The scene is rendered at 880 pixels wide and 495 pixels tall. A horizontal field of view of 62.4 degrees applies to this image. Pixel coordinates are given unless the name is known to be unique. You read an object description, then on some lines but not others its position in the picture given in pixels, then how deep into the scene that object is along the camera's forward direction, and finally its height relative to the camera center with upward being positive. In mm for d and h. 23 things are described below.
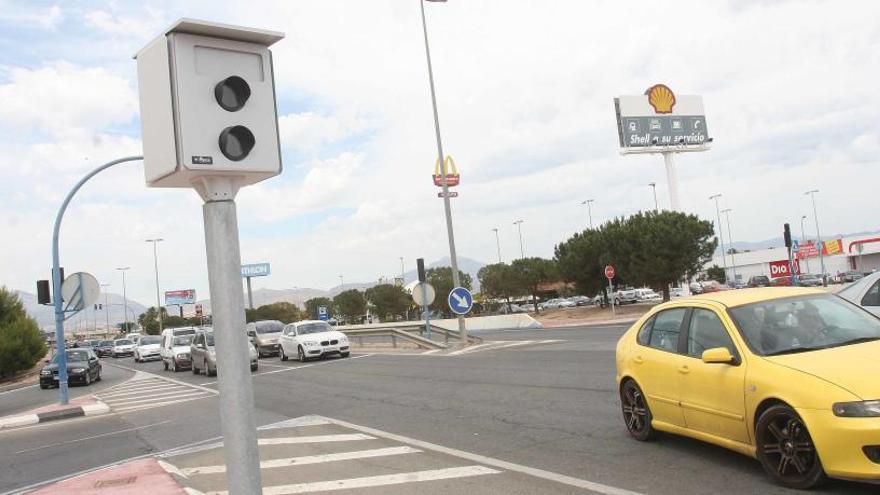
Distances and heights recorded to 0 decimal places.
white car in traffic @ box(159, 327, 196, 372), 30031 -1046
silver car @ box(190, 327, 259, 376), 25250 -1206
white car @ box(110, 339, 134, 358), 57938 -1481
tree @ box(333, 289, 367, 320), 100562 +92
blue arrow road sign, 24734 -258
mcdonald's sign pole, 26266 +3129
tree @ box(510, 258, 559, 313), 77250 +1305
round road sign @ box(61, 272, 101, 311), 18219 +1048
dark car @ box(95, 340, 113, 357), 65088 -1594
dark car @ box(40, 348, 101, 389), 28094 -1370
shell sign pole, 56500 +11639
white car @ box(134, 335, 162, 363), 44844 -1344
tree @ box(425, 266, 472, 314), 91606 +1520
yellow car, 5141 -959
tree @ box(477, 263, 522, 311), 78875 +795
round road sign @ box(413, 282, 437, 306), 27047 +95
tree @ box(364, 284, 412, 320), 91812 -24
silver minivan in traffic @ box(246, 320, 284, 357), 33688 -1017
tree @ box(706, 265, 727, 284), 101169 -1086
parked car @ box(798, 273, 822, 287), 60788 -2131
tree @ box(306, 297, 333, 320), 119156 +854
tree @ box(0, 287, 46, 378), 38844 +105
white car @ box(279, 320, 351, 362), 27891 -1267
